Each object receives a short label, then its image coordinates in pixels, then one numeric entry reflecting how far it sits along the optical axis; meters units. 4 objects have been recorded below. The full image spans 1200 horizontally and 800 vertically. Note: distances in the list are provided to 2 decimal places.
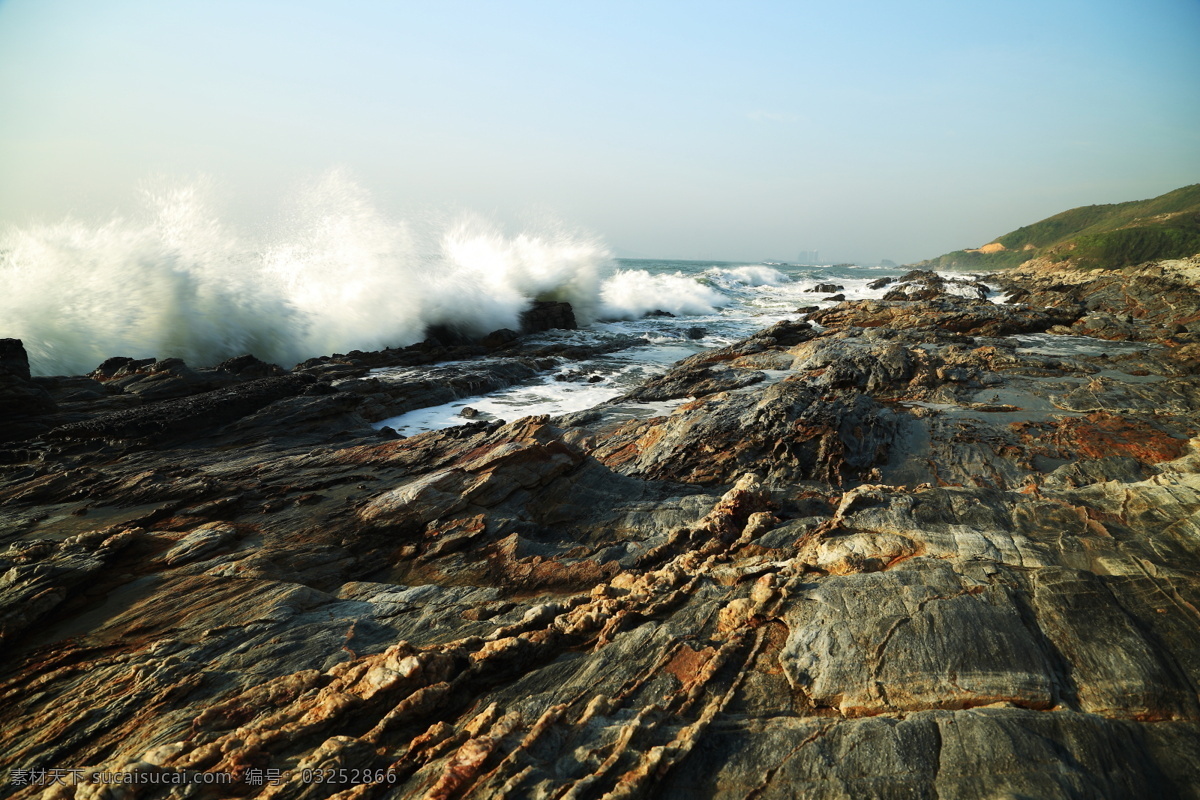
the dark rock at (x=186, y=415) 9.68
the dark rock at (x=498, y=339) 22.34
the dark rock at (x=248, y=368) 14.48
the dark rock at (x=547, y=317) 27.80
